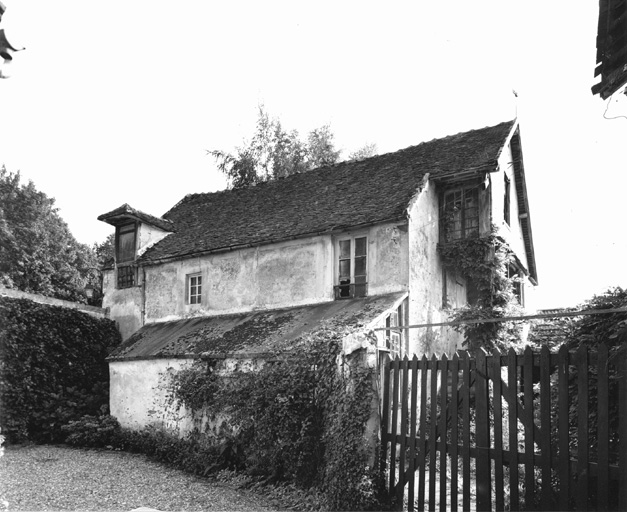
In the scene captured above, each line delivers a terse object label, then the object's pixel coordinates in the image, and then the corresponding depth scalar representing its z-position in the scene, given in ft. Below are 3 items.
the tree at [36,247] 106.22
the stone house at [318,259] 49.85
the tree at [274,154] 111.24
